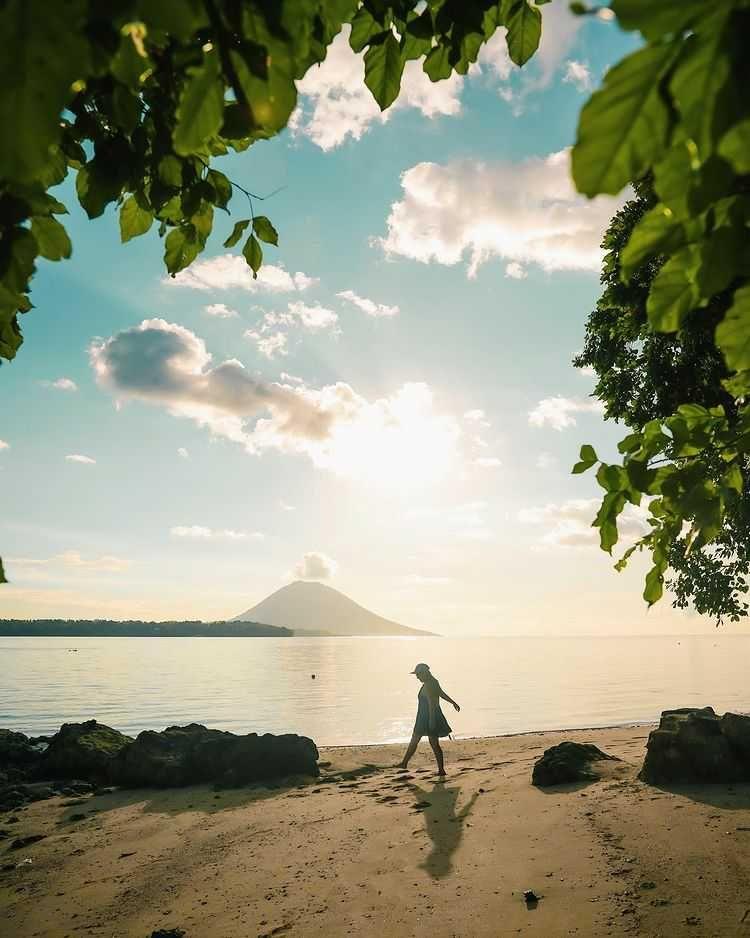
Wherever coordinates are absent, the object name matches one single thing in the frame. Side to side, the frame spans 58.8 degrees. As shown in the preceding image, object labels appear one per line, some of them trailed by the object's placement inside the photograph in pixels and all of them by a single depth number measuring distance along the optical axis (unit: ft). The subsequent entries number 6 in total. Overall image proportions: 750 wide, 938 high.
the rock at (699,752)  31.91
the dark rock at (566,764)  36.58
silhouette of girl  50.93
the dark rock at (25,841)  35.19
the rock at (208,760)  47.73
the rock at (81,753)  53.47
